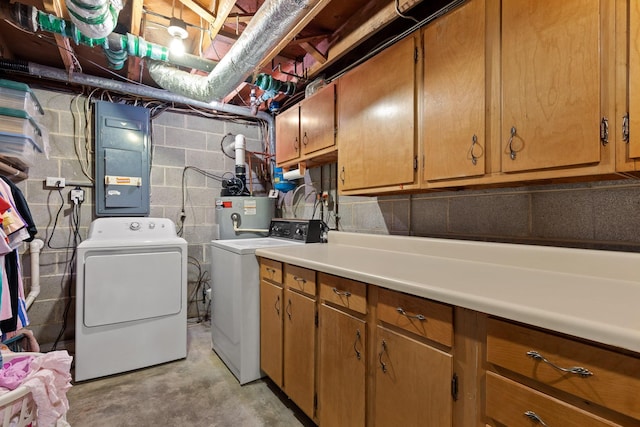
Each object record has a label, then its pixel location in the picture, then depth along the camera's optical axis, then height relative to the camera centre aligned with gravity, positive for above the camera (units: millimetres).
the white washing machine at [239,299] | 2031 -605
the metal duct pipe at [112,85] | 2301 +1128
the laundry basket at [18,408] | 1010 -683
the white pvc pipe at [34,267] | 2369 -428
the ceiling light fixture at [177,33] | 1911 +1189
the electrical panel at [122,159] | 2662 +504
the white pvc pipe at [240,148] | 3215 +715
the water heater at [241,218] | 2969 -33
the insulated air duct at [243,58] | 1535 +1021
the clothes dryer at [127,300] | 2127 -647
